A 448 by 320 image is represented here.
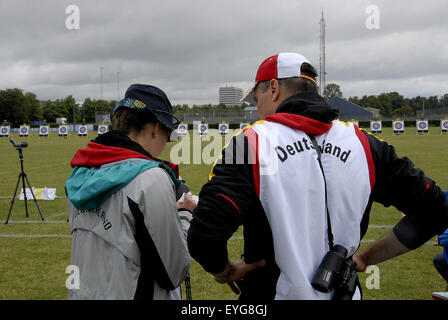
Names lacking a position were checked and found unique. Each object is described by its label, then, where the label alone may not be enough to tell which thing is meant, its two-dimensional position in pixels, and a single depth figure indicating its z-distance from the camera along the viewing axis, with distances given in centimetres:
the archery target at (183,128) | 3932
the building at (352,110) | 7662
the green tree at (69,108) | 10100
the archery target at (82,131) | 4224
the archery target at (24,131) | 4284
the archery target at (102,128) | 3886
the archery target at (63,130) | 4128
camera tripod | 654
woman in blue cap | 168
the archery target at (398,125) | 3506
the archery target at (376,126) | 3850
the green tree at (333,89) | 10056
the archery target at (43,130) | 4288
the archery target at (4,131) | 4268
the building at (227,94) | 9233
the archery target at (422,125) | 3553
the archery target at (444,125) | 3453
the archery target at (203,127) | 4138
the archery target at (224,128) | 4108
